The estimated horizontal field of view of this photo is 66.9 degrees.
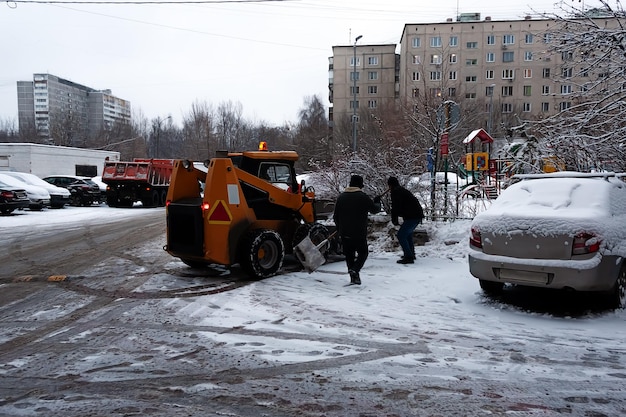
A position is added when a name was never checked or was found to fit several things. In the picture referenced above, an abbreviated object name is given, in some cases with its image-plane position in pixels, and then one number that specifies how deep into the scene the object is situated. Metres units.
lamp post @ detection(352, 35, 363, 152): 30.58
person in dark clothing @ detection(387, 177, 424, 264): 8.88
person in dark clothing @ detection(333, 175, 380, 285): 7.46
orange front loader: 7.45
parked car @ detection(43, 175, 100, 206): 25.55
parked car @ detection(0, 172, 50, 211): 20.80
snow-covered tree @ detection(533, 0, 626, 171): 8.88
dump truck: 24.30
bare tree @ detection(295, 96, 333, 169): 43.12
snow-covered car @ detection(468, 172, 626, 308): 5.39
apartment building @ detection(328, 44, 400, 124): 78.88
